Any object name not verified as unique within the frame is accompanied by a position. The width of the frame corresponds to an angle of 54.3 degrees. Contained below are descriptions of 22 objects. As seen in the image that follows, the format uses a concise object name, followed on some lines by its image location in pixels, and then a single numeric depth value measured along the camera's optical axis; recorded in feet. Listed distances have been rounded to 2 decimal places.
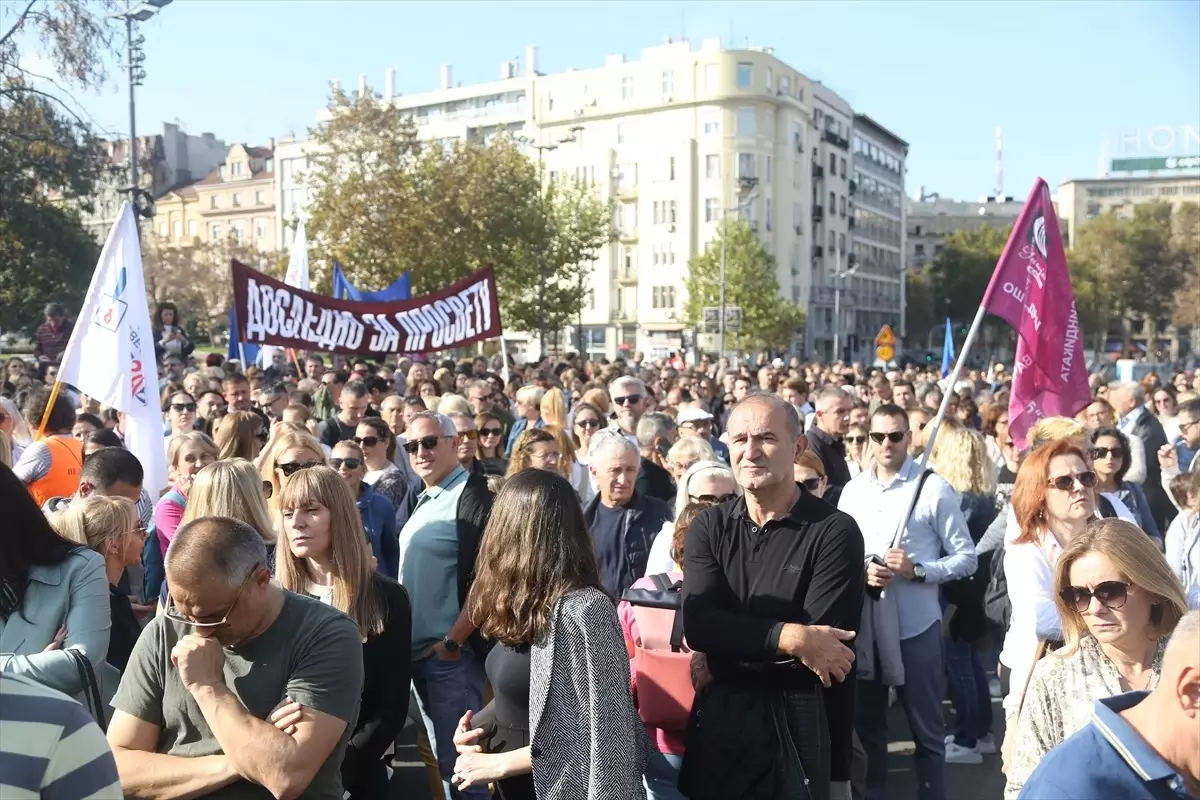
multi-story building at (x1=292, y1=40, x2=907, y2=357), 233.35
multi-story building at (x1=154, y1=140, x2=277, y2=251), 312.29
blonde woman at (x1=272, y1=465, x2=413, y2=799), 12.84
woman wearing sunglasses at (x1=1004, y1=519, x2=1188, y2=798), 10.38
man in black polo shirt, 11.27
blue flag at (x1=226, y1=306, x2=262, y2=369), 50.14
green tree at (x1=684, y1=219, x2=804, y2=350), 198.49
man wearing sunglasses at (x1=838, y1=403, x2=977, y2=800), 17.10
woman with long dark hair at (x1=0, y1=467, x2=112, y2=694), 11.29
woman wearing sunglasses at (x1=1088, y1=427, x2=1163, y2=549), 22.16
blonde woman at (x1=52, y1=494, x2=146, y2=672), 14.11
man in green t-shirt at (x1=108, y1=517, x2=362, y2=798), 9.58
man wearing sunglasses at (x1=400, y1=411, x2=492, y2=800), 16.83
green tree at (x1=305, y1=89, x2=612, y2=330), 106.83
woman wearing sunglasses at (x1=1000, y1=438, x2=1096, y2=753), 13.50
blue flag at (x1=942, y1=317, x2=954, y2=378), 74.79
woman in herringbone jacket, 10.94
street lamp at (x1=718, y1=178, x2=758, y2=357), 199.68
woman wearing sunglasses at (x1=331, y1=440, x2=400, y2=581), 18.67
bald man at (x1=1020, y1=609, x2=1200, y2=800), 6.59
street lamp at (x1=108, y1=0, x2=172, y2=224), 56.34
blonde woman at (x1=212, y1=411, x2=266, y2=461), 21.36
